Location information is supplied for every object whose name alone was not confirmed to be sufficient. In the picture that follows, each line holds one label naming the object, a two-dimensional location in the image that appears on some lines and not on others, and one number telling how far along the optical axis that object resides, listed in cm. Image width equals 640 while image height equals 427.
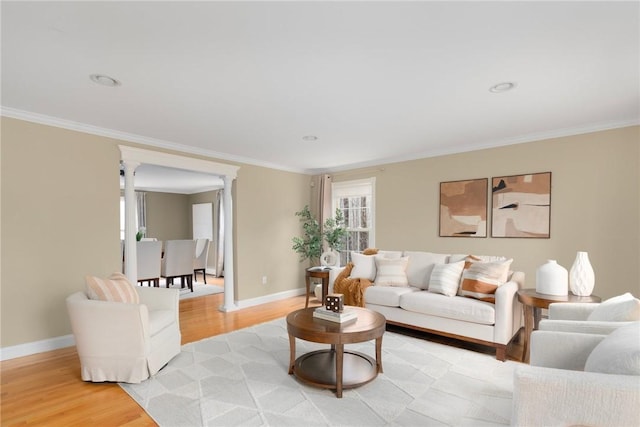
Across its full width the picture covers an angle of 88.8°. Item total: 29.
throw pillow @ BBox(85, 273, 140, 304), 273
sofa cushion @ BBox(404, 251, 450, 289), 411
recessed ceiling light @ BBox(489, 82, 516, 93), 262
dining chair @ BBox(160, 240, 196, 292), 607
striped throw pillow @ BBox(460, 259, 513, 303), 334
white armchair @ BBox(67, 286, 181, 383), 258
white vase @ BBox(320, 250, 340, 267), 532
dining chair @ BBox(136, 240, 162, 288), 552
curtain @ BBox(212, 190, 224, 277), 830
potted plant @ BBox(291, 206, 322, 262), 577
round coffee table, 242
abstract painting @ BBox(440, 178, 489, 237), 445
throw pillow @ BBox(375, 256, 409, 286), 412
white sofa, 312
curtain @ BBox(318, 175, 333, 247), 610
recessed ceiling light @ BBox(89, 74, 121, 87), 244
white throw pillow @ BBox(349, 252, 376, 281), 444
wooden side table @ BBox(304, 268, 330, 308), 474
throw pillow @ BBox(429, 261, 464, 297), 361
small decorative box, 277
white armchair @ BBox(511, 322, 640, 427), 125
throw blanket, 411
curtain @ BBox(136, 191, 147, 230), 891
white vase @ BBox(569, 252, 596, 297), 296
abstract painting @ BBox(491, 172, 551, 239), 396
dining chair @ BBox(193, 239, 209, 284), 697
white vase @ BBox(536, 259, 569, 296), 299
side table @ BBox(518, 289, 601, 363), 285
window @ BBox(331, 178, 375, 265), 577
